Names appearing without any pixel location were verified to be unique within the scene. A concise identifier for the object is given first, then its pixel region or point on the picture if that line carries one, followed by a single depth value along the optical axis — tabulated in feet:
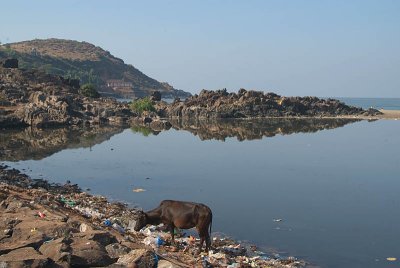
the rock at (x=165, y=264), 28.77
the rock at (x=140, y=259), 27.91
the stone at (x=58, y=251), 26.80
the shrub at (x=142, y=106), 246.29
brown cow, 39.68
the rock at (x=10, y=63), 298.56
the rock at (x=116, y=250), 29.85
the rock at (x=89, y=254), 27.40
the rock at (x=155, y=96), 300.32
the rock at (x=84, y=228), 35.13
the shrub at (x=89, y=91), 274.11
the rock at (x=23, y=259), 25.18
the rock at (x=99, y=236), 31.40
